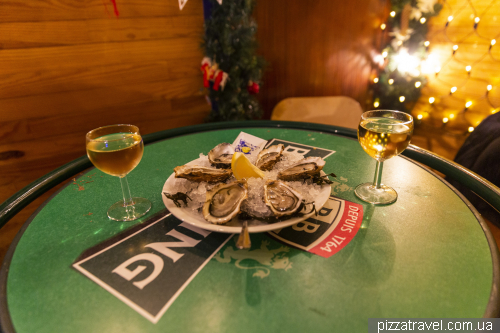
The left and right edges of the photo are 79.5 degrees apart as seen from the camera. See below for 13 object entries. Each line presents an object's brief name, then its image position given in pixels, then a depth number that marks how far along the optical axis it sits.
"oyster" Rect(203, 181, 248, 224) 0.67
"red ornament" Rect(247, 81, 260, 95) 2.63
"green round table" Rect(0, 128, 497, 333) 0.53
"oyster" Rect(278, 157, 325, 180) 0.82
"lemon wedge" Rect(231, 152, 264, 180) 0.81
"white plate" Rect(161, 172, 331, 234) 0.64
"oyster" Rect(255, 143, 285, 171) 0.91
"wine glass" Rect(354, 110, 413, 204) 0.81
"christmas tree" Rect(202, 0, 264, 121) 2.36
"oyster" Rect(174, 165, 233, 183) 0.82
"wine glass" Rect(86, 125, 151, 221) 0.77
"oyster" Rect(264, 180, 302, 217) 0.68
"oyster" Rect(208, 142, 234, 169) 0.91
